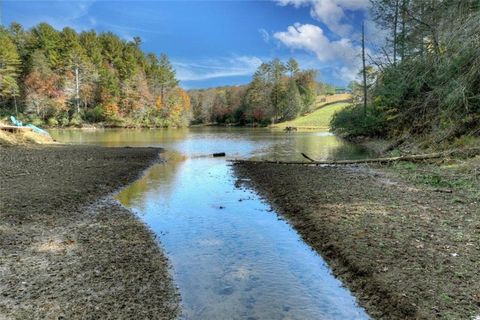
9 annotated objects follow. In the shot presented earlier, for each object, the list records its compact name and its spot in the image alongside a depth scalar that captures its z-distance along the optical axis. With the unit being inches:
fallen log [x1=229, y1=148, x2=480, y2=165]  573.9
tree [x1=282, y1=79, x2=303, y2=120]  3516.2
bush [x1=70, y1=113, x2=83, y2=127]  2731.3
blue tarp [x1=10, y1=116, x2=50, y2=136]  1340.6
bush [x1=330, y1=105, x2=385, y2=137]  1326.3
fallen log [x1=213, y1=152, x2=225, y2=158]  1025.2
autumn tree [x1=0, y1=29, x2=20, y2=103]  2448.3
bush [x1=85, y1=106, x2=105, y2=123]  2974.9
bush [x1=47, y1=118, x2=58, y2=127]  2647.6
